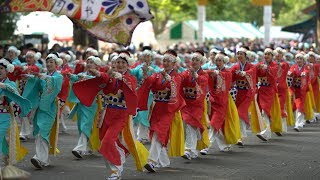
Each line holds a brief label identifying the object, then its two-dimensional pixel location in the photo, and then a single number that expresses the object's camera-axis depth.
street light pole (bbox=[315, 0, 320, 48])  31.60
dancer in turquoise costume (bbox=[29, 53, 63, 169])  12.27
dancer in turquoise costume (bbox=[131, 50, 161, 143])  14.46
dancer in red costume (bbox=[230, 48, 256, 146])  15.19
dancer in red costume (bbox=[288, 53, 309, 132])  18.75
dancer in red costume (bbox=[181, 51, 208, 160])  13.17
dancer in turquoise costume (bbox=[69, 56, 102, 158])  13.32
